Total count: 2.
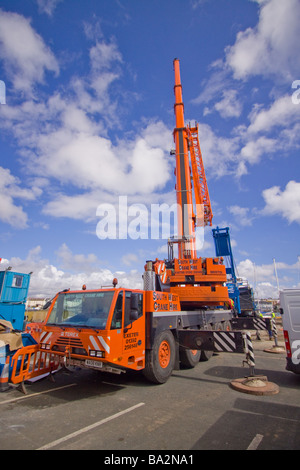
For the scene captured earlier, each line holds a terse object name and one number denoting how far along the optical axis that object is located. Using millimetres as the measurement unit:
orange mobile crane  5016
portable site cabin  9617
